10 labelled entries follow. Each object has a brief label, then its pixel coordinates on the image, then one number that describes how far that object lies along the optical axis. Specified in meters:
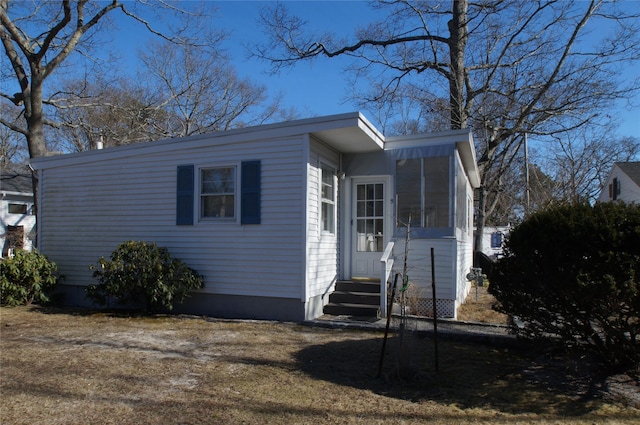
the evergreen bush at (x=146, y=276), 7.88
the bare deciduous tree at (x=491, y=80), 15.69
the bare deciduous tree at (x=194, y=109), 23.91
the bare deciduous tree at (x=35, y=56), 13.72
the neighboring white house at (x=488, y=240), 25.47
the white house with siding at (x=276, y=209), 7.87
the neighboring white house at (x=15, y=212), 21.09
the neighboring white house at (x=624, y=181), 23.80
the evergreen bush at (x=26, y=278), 8.95
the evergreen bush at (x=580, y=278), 4.04
